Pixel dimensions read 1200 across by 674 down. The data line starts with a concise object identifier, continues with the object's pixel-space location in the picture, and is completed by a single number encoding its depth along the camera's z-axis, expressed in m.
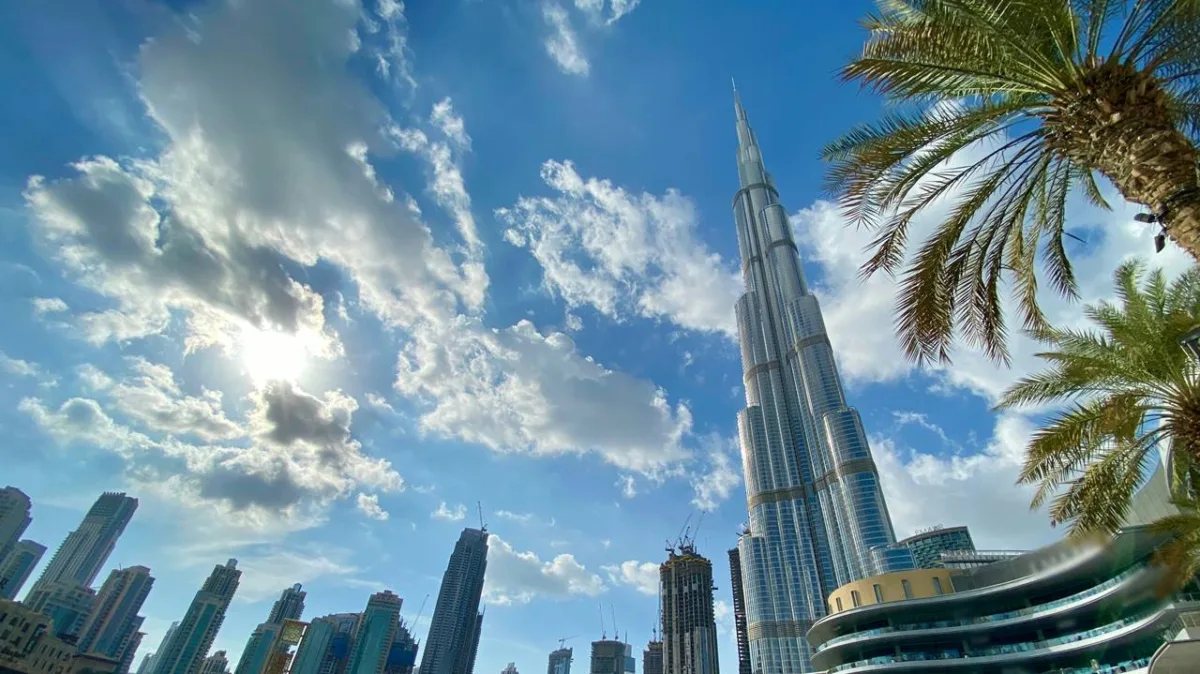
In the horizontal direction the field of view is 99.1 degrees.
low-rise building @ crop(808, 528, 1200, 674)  37.56
